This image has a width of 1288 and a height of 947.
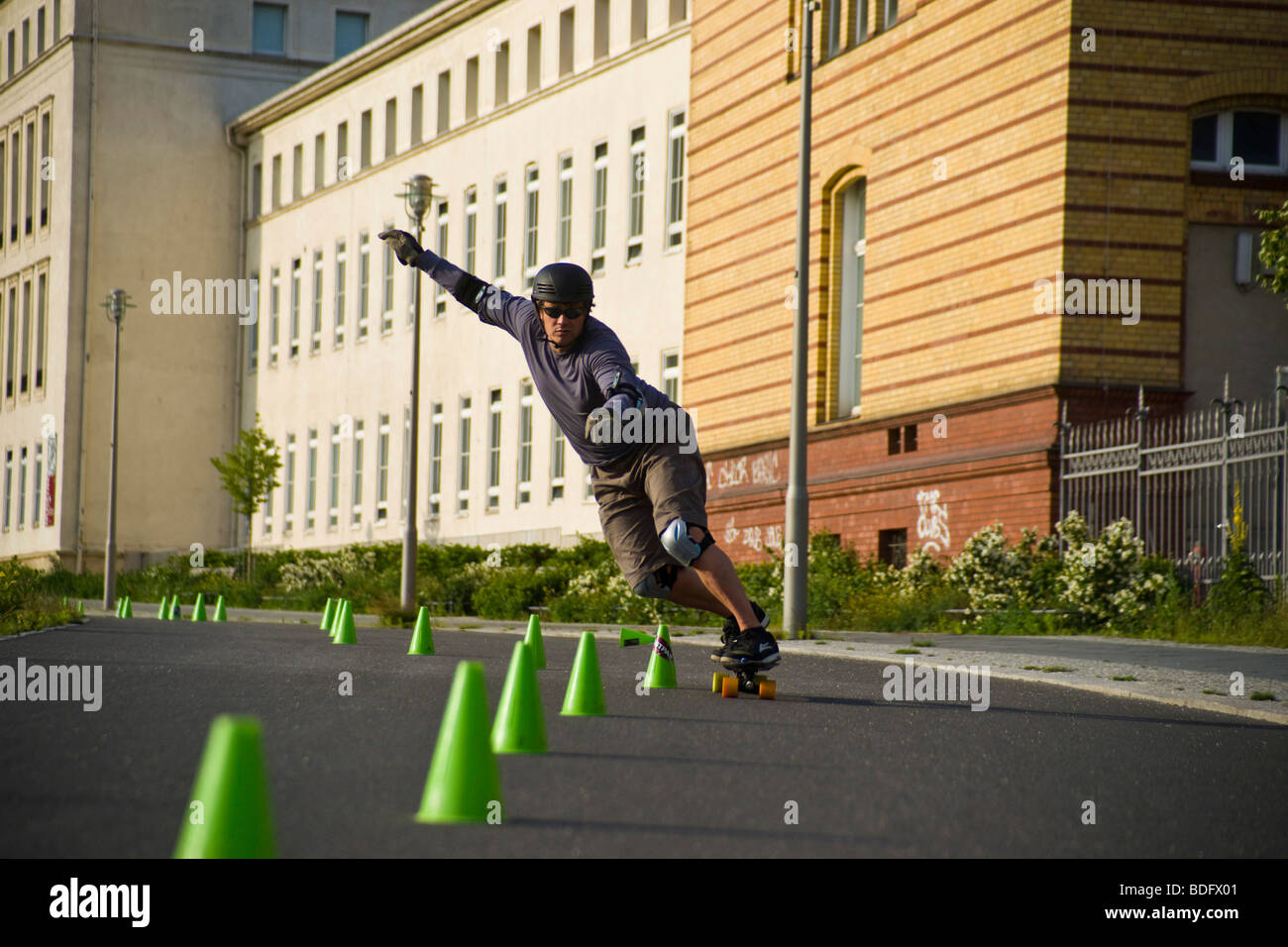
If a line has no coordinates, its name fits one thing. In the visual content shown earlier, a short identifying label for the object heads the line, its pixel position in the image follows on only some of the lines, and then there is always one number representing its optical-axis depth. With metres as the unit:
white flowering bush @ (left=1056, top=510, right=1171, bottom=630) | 19.09
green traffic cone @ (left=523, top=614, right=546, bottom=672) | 13.15
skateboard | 10.24
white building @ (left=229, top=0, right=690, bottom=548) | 36.06
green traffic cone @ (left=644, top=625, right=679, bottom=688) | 11.16
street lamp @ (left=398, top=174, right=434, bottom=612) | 26.50
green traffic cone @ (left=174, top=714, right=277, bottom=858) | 4.68
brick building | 22.58
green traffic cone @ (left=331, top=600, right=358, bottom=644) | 17.98
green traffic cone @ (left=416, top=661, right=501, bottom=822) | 5.70
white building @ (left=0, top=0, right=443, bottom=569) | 54.38
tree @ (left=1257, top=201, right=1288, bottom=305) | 17.80
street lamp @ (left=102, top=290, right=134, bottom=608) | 35.94
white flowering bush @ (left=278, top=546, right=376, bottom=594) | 38.66
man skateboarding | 9.69
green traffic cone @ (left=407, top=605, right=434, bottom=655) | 15.50
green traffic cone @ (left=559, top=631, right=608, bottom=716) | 9.38
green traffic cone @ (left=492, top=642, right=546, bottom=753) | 7.60
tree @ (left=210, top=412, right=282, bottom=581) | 45.19
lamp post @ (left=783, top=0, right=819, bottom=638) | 18.77
